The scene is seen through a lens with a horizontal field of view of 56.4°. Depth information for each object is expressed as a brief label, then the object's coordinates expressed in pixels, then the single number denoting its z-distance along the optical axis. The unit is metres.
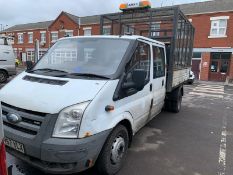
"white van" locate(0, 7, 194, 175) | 2.61
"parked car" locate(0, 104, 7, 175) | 1.70
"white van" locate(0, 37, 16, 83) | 11.75
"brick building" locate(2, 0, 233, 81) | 21.20
